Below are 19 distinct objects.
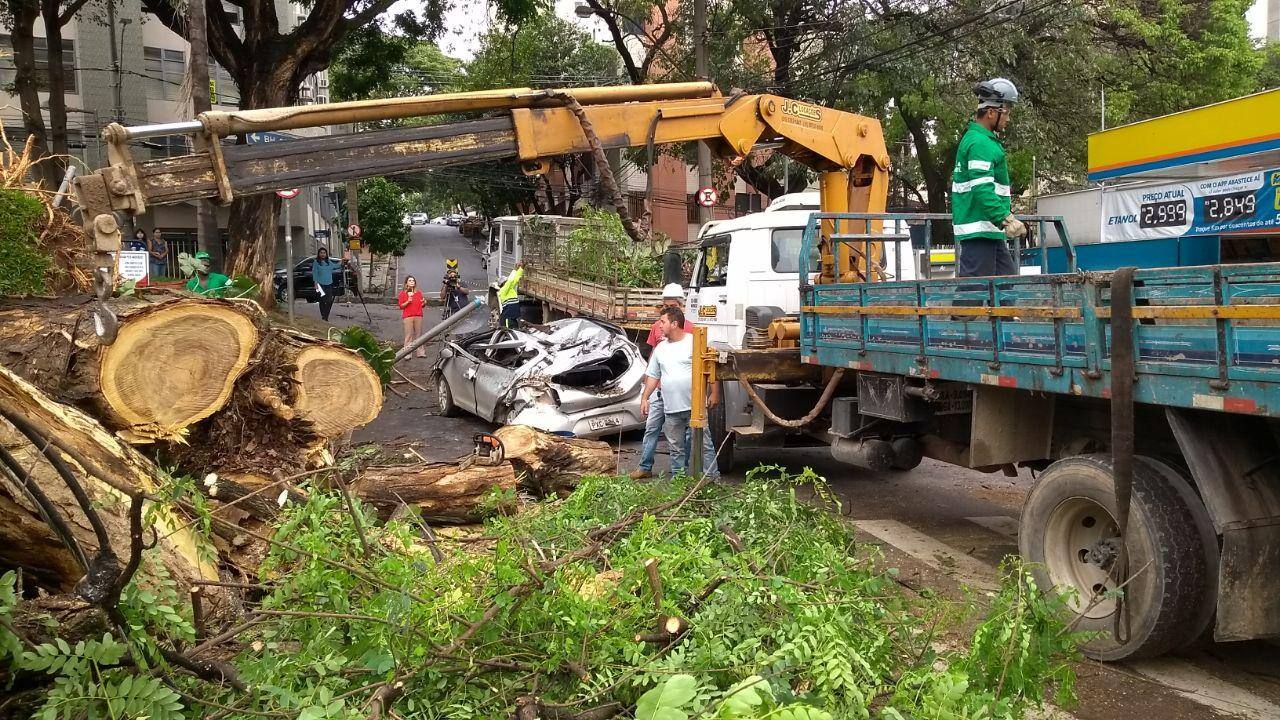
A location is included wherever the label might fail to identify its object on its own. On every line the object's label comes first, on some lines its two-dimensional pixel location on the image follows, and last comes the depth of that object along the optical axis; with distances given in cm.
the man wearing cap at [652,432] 830
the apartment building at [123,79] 2888
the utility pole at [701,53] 1711
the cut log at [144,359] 488
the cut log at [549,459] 686
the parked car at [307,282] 2948
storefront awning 1264
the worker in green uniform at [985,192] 609
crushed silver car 997
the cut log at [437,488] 583
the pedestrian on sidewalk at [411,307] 1748
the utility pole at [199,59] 1204
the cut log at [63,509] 347
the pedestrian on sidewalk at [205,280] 1160
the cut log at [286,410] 543
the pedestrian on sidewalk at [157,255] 2088
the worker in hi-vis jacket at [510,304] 1449
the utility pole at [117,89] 2734
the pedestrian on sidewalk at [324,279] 2019
